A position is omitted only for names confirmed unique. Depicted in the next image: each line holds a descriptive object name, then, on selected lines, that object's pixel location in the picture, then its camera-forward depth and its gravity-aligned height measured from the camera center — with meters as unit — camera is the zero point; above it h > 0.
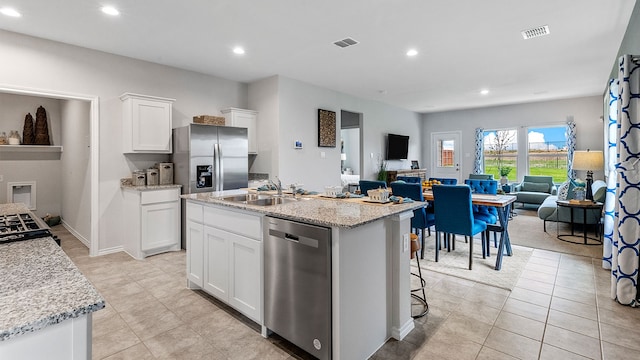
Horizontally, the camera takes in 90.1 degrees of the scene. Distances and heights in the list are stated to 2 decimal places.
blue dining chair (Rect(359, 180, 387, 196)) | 4.30 -0.14
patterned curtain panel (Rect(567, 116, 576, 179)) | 7.44 +0.73
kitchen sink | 2.89 -0.22
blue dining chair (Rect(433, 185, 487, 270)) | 3.55 -0.43
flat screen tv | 8.16 +0.74
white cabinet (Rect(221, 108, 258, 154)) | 5.27 +0.94
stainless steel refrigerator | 4.28 +0.25
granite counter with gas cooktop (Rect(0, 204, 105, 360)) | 0.73 -0.33
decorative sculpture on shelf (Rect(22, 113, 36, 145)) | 5.53 +0.78
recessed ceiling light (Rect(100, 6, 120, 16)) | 3.01 +1.59
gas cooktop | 1.40 -0.25
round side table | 4.66 -0.64
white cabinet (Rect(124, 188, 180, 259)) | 4.11 -0.61
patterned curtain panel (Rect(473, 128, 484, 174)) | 8.88 +0.61
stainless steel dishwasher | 1.87 -0.68
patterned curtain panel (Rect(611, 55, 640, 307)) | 2.64 -0.07
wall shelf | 5.37 +0.49
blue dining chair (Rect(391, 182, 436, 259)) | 3.91 -0.27
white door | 9.39 +0.60
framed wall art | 6.05 +0.91
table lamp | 4.88 +0.19
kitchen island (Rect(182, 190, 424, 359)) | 1.85 -0.59
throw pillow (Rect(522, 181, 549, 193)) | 7.41 -0.29
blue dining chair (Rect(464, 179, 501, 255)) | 3.97 -0.46
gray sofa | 4.93 -0.61
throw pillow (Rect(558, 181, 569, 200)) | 5.74 -0.32
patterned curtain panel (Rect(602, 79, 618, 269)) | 3.54 -0.25
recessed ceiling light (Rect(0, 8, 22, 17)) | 3.05 +1.59
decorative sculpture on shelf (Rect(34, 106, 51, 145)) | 5.61 +0.86
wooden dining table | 3.62 -0.39
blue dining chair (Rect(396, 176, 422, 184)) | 5.18 -0.08
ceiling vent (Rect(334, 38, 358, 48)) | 3.85 +1.63
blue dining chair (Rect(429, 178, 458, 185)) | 5.16 -0.12
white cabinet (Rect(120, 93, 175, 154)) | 4.18 +0.70
